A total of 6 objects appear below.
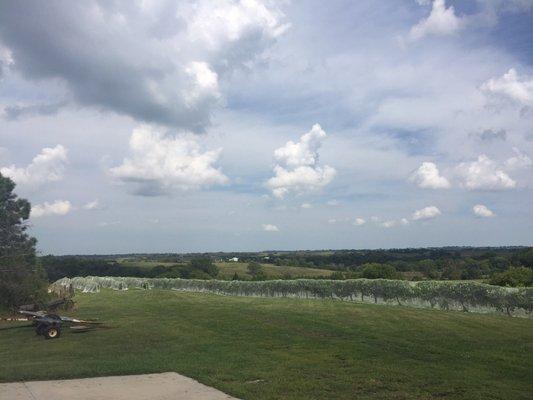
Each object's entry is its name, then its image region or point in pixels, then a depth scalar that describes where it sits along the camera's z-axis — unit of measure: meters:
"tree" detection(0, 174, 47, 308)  26.31
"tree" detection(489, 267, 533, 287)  47.80
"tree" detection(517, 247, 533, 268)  74.25
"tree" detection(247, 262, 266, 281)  80.38
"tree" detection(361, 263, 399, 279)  66.69
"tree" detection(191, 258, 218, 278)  93.43
